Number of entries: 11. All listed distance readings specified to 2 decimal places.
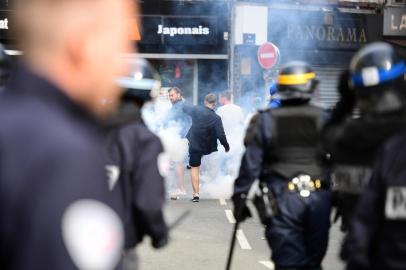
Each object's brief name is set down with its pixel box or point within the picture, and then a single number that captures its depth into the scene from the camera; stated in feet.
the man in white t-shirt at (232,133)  62.30
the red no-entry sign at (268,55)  75.14
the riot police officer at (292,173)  22.37
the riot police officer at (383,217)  11.27
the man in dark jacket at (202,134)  55.03
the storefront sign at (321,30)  102.08
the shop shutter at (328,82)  108.38
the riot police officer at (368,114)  14.68
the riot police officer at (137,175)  17.86
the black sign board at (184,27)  95.30
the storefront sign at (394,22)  109.97
